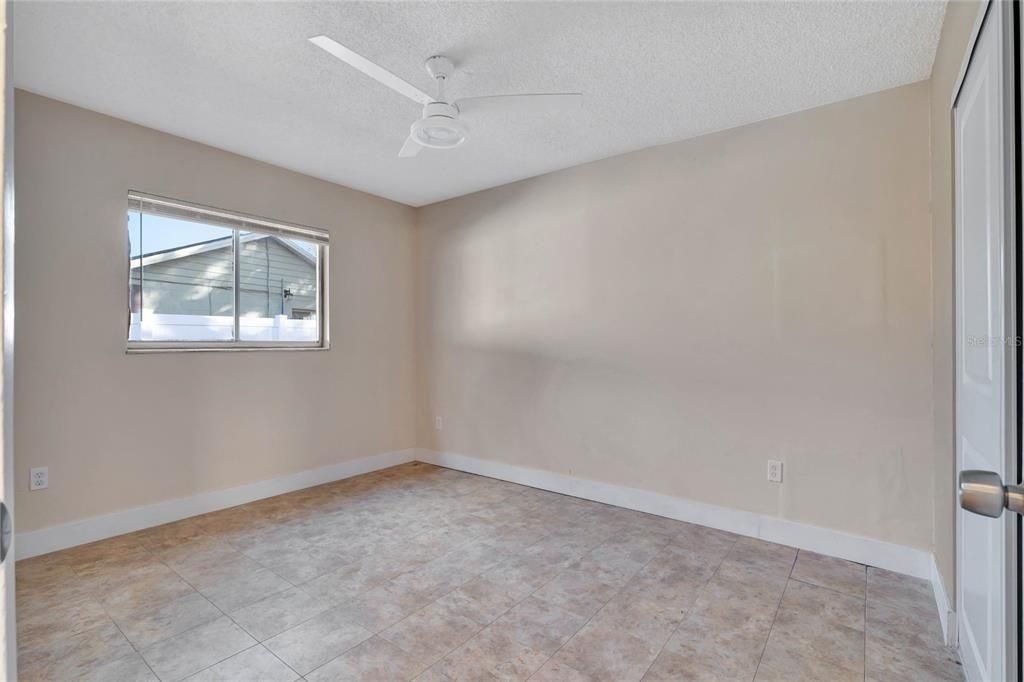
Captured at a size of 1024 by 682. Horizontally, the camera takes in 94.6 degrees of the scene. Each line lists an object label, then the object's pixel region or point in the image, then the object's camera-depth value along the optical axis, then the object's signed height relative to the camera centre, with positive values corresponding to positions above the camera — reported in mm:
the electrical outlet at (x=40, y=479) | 2602 -759
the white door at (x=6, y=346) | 459 -4
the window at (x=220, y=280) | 3092 +466
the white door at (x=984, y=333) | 998 +25
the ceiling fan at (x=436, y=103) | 1960 +1095
